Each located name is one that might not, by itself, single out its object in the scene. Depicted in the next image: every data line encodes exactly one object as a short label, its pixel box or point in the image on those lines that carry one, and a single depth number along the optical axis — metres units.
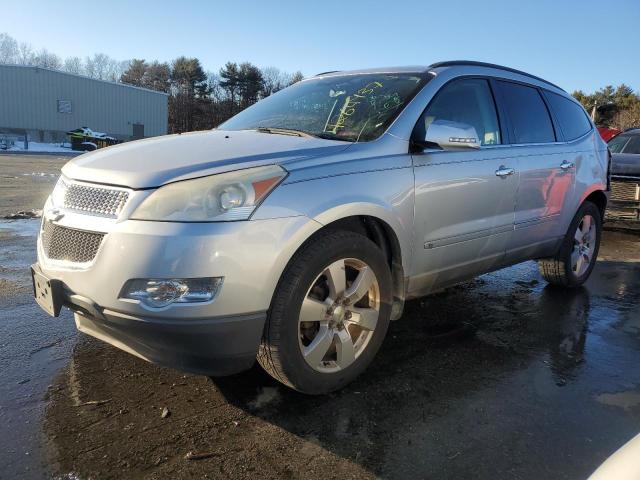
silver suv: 2.20
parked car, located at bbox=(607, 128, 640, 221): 8.05
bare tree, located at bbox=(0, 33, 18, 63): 86.08
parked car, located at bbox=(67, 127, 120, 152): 36.09
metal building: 40.60
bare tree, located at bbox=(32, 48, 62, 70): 81.81
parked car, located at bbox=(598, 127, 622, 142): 11.79
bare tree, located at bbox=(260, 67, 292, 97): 64.54
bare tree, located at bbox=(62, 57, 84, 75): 87.49
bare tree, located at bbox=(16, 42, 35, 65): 85.13
